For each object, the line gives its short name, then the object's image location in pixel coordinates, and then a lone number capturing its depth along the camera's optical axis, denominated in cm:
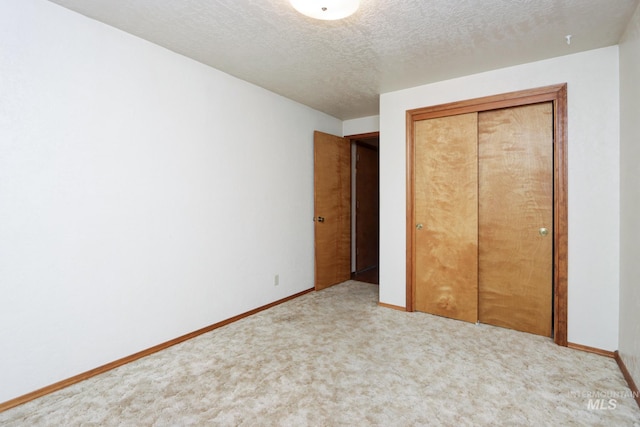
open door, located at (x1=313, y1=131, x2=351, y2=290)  425
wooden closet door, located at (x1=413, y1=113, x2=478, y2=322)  317
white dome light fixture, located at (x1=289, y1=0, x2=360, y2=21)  175
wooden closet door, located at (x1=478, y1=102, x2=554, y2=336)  286
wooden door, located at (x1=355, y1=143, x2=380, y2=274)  537
